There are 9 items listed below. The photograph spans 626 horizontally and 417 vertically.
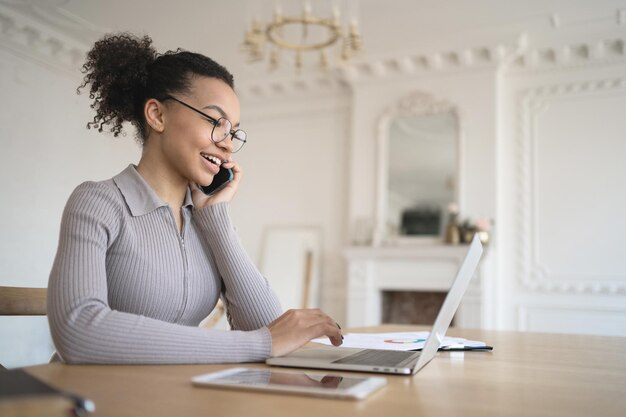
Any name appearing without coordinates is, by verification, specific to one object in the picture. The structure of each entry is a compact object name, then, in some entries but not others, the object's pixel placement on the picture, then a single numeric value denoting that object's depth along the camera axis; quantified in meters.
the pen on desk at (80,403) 0.44
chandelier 3.31
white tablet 0.62
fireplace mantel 4.59
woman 0.88
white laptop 0.80
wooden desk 0.56
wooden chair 1.20
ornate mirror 4.94
